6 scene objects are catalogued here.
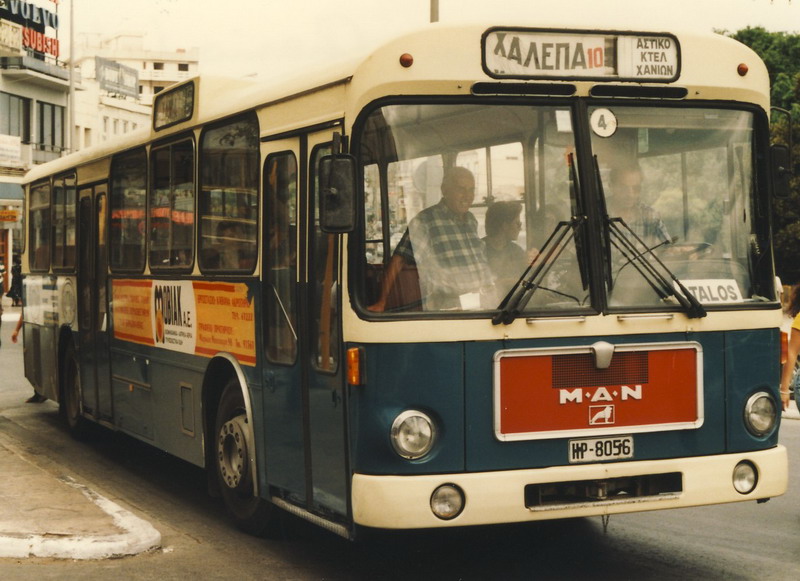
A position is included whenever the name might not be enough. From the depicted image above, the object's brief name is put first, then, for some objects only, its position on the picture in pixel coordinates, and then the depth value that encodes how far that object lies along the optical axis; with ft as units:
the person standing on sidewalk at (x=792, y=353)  29.60
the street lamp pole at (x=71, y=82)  177.99
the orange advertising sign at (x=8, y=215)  167.87
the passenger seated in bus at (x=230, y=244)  27.58
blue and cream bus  21.26
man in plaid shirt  21.44
